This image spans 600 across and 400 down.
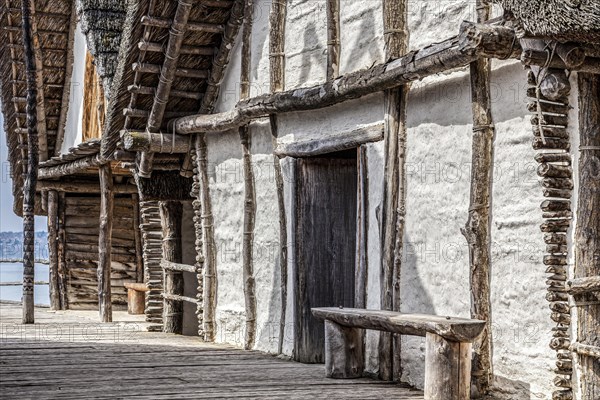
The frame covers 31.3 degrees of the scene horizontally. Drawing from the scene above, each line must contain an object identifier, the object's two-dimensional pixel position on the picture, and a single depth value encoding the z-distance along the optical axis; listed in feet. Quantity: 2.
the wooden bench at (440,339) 21.38
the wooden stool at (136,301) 52.47
